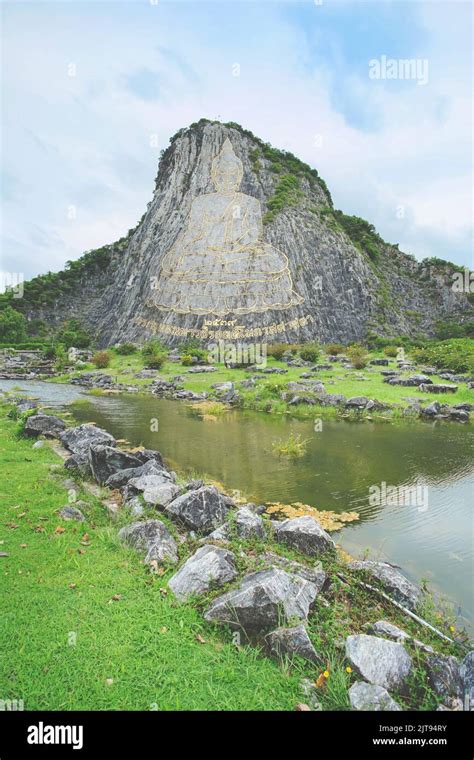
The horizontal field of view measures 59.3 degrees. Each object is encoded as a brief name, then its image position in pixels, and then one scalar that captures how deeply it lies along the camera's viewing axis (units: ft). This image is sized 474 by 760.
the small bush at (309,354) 118.01
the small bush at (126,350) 147.23
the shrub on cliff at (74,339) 168.04
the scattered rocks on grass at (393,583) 17.69
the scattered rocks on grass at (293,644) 13.85
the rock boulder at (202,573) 16.70
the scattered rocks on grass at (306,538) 20.95
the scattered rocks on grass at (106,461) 30.50
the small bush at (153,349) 133.39
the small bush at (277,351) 124.47
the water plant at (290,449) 43.78
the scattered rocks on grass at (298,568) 17.76
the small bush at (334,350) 132.26
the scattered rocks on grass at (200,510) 22.57
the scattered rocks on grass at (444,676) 13.17
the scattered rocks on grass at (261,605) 14.92
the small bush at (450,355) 95.18
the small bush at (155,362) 117.91
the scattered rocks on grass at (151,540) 19.39
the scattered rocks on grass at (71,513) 23.16
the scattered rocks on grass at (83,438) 36.76
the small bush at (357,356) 105.09
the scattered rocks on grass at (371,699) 12.07
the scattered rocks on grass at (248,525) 21.30
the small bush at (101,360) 125.80
